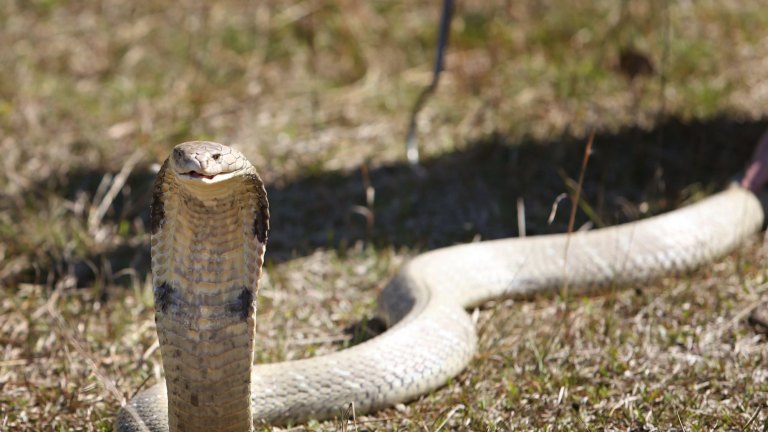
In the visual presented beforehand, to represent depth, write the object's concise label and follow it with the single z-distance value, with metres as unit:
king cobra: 4.93
